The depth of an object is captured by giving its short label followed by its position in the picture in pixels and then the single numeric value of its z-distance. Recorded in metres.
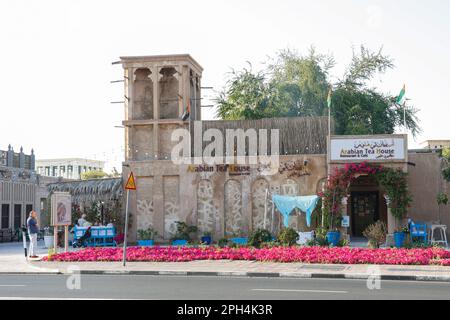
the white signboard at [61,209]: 26.55
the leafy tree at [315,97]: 44.44
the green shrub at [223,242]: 28.24
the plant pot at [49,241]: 32.74
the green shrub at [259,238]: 26.98
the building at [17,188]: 43.47
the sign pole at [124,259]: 21.39
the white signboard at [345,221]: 28.77
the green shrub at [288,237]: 26.47
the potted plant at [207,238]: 31.73
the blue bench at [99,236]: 31.67
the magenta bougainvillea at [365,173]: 28.42
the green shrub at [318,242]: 26.56
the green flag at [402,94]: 31.02
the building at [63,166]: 155.50
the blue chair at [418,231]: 27.41
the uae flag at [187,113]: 34.97
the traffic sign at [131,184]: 21.78
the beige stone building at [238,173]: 31.17
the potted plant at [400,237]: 27.19
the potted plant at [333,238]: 27.59
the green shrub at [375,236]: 25.27
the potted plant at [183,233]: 31.77
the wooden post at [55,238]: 25.87
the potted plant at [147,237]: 32.28
